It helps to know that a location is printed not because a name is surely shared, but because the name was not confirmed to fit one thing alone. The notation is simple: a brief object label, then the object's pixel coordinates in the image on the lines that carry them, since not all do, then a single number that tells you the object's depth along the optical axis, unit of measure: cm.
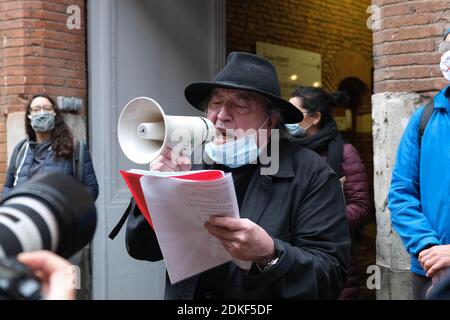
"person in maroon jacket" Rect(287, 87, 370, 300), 429
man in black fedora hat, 214
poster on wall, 827
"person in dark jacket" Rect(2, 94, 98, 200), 471
